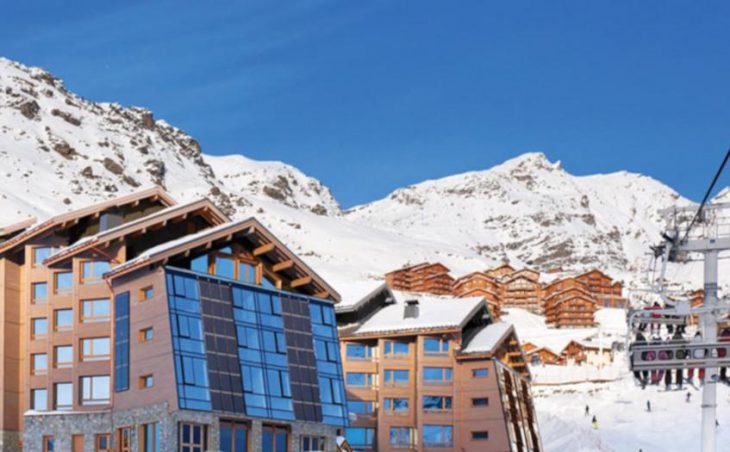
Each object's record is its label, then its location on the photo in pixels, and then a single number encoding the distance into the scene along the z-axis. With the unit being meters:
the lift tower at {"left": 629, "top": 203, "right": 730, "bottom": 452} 37.00
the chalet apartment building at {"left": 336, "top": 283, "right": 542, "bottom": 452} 75.12
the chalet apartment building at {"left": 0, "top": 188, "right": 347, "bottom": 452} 55.75
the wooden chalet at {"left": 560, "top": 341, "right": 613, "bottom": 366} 137.62
